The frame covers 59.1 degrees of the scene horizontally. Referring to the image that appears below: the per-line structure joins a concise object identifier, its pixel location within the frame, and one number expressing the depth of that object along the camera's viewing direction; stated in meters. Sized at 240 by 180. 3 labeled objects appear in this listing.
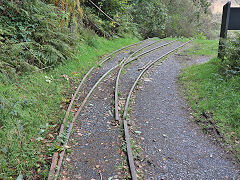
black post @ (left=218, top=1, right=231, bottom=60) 8.45
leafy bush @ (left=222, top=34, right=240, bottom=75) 7.14
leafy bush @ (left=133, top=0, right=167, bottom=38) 19.84
